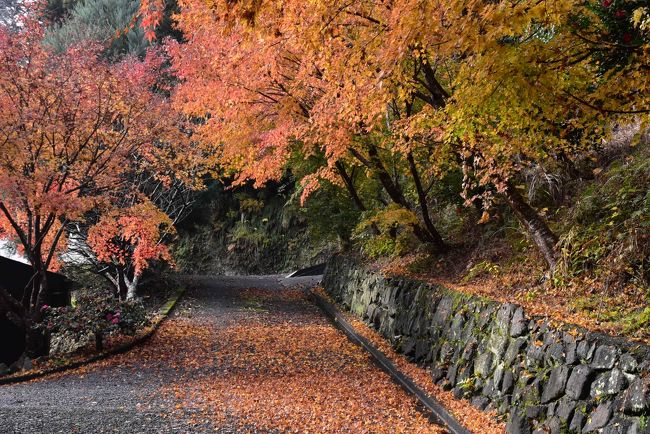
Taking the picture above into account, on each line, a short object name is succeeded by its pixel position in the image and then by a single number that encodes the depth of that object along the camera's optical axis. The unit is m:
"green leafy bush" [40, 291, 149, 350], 10.25
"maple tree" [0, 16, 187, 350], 9.61
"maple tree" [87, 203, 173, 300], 14.01
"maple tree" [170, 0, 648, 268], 5.38
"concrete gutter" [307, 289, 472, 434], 6.54
